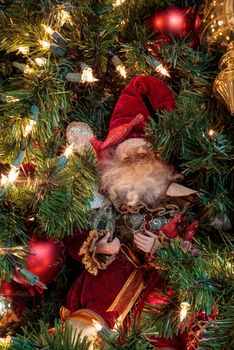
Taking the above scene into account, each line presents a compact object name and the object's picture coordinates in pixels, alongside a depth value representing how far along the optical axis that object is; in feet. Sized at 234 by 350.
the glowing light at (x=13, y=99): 2.31
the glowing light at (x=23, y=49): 2.50
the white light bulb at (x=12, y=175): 2.22
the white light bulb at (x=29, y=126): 2.30
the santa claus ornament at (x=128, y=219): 2.50
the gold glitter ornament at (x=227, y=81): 2.22
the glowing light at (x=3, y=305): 2.66
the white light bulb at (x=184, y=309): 1.99
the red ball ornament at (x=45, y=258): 2.41
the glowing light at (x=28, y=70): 2.37
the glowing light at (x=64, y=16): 2.38
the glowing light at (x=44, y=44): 2.42
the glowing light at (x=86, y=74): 2.42
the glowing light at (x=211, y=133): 2.28
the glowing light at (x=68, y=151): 2.33
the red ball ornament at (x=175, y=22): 2.71
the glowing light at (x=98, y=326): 2.10
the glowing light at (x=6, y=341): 1.80
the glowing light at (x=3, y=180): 2.21
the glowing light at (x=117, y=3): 2.50
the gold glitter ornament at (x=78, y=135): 2.72
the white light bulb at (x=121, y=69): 2.68
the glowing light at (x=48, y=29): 2.40
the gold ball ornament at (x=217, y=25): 2.26
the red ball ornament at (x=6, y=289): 2.64
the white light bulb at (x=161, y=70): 2.60
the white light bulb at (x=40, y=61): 2.38
